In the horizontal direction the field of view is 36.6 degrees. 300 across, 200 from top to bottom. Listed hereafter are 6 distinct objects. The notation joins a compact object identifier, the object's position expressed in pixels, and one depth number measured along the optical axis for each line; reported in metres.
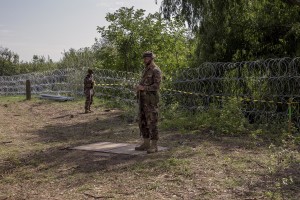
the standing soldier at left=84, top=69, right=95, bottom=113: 16.20
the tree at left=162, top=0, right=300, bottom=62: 13.84
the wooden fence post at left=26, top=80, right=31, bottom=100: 22.65
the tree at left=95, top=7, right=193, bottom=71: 25.77
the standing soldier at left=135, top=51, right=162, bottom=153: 8.00
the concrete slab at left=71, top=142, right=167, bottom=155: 8.32
